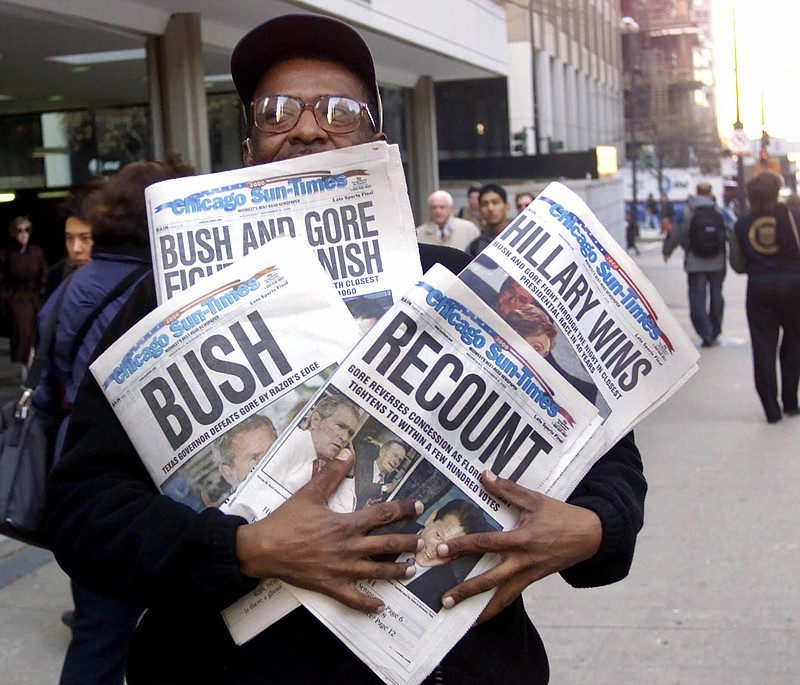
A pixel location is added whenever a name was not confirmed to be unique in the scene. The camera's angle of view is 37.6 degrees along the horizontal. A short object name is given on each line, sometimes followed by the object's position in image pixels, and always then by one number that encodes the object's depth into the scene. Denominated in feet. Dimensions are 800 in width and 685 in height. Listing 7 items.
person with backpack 44.78
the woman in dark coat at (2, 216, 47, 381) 35.60
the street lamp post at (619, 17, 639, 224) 130.31
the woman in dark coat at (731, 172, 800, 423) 30.91
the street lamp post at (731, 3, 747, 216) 84.33
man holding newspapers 4.88
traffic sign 79.87
